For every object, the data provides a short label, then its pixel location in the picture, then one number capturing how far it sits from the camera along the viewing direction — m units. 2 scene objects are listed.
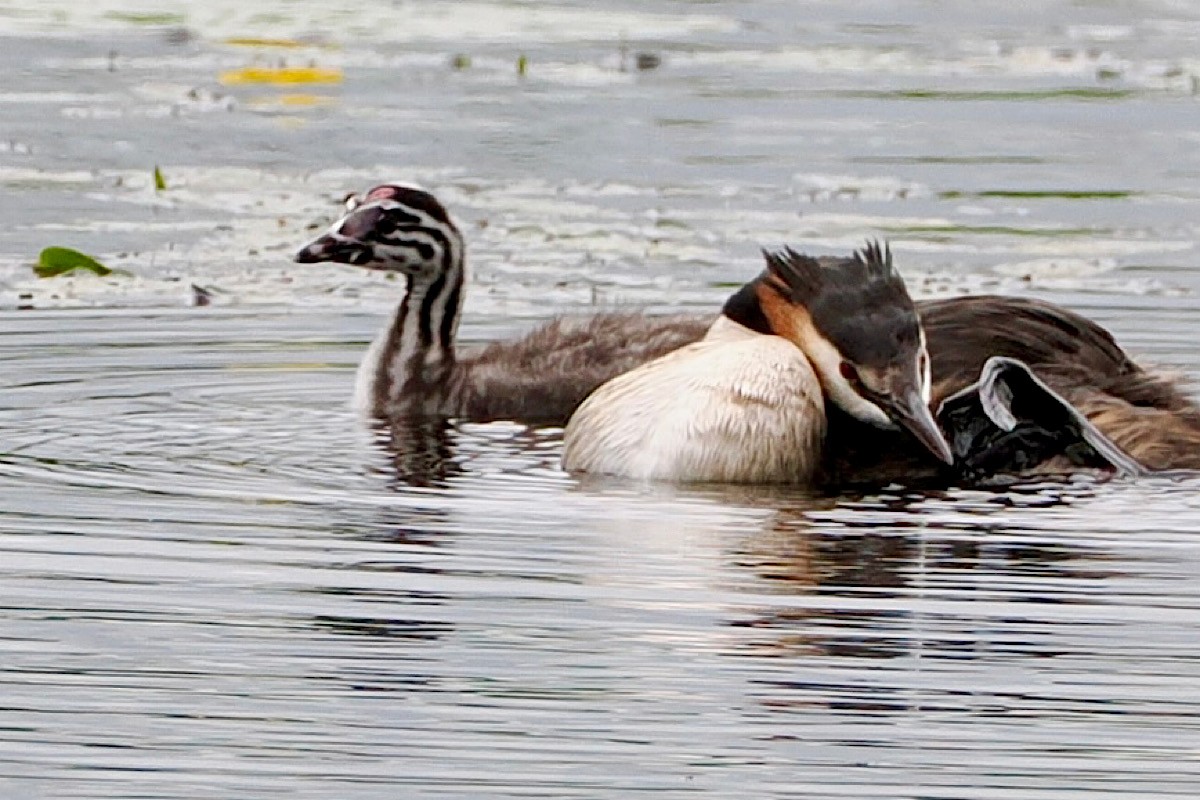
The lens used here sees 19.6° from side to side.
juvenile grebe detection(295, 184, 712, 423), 10.54
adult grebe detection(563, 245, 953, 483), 8.56
